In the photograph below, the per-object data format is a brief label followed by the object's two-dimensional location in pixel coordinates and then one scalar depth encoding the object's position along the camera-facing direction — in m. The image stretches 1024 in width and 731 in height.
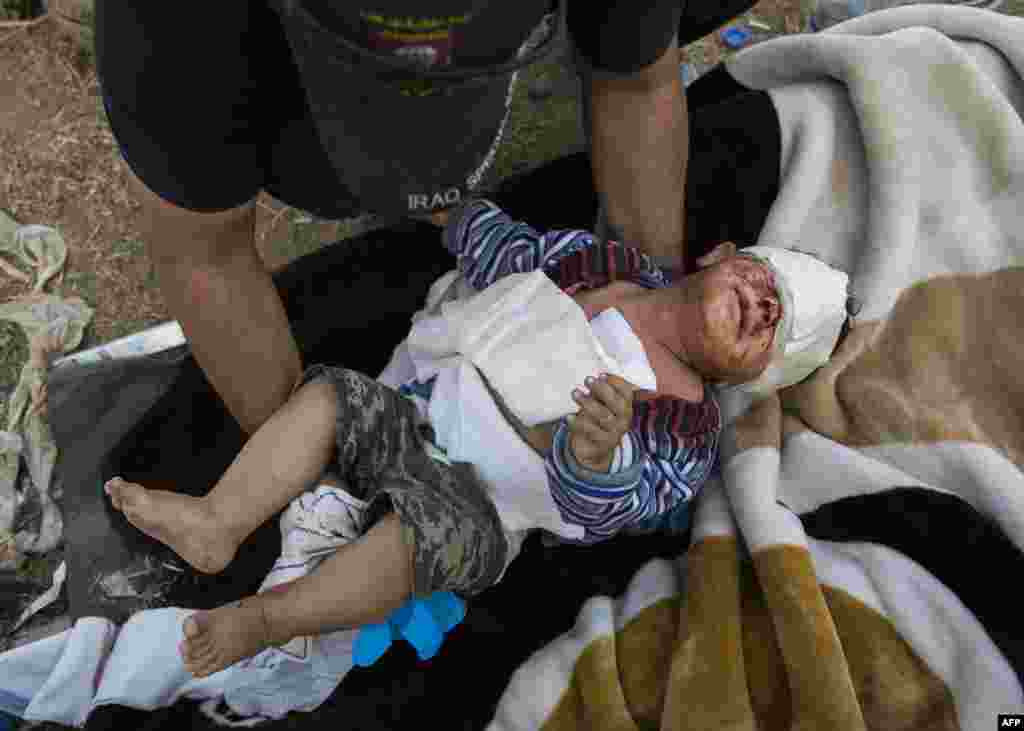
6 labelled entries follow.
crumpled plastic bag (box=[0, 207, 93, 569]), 2.23
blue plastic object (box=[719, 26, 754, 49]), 3.25
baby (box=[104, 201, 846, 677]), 1.72
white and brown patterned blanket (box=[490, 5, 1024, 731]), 1.78
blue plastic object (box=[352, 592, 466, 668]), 1.92
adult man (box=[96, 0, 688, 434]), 1.25
